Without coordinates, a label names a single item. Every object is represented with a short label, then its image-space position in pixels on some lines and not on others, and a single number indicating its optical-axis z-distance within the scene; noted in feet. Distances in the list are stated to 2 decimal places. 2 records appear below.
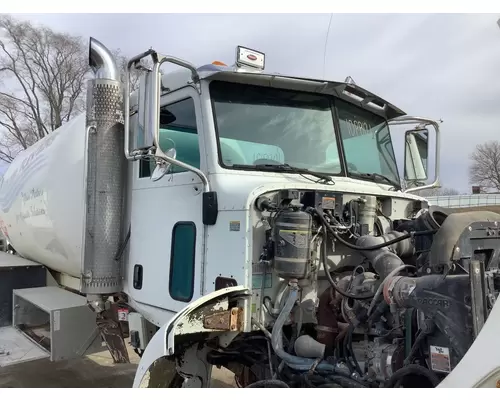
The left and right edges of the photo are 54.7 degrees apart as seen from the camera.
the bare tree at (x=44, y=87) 54.13
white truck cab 8.63
